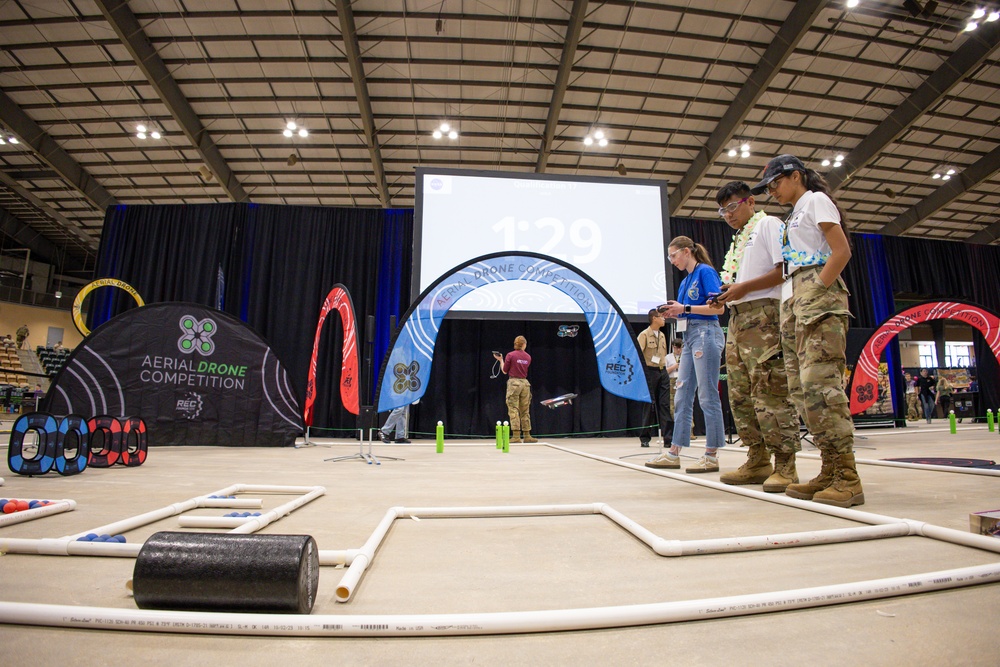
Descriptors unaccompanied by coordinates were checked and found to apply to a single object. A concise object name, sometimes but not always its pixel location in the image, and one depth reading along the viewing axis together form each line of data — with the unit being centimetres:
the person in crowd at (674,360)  519
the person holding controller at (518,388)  666
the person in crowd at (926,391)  1095
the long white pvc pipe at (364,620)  79
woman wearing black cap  192
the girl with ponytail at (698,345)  289
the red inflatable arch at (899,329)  665
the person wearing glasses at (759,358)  232
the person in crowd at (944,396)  1295
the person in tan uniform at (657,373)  570
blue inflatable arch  409
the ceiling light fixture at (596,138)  1088
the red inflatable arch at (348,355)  442
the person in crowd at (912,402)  1259
